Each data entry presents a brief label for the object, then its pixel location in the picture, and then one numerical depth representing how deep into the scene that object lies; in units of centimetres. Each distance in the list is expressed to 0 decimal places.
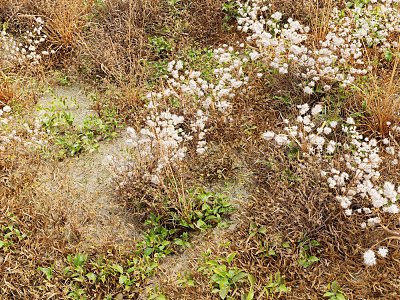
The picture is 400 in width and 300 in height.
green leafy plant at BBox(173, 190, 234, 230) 381
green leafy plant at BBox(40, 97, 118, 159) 463
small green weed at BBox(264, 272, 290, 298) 327
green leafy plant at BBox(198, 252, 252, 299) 333
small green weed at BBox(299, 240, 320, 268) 341
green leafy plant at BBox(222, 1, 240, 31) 570
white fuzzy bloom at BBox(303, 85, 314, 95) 422
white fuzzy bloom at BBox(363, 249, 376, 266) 316
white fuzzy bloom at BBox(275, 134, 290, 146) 389
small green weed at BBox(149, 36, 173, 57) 552
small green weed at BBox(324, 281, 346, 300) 319
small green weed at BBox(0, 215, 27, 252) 374
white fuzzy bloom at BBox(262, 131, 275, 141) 378
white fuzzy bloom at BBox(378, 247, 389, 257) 311
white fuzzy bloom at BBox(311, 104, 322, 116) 395
